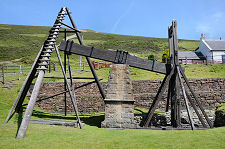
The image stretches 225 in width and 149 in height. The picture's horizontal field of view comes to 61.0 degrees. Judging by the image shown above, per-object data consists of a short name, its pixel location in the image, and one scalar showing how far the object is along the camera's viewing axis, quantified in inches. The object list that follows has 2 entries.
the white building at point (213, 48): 1417.3
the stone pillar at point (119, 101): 358.3
